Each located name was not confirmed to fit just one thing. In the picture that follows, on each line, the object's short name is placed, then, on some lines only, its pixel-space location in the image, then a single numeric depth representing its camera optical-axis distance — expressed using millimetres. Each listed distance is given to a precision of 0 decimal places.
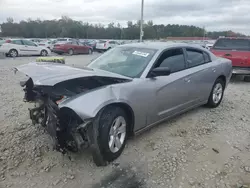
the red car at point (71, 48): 16844
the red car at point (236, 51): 6781
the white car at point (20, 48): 14132
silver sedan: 2184
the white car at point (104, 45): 20428
